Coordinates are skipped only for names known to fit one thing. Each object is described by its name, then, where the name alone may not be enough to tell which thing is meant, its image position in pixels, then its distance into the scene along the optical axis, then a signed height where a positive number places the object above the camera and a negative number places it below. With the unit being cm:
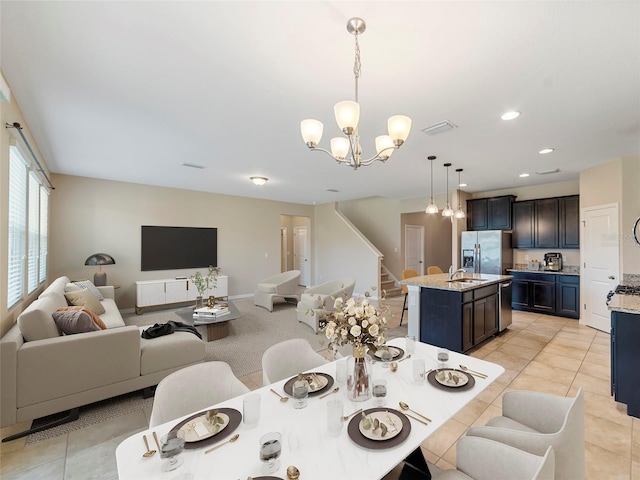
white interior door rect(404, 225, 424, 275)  803 -13
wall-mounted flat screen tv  617 -13
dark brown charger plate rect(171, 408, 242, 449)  112 -81
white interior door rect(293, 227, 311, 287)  934 -36
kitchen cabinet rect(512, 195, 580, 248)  547 +43
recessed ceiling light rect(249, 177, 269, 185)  514 +116
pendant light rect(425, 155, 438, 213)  415 +56
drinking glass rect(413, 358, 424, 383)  160 -75
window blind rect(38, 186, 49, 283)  430 +17
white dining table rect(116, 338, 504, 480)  99 -82
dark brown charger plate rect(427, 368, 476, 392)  151 -79
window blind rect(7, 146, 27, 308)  265 +16
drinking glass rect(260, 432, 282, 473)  99 -76
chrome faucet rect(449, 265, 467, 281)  424 -46
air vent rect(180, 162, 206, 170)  454 +128
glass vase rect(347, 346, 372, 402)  144 -72
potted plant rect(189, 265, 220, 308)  462 -77
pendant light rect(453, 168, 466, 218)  493 +52
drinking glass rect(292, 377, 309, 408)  138 -76
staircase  771 -122
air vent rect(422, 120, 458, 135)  296 +127
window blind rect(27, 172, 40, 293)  352 +11
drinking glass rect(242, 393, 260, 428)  123 -76
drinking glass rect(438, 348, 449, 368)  180 -75
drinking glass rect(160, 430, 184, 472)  100 -77
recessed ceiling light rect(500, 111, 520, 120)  274 +129
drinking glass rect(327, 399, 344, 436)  118 -75
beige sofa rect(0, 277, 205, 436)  211 -106
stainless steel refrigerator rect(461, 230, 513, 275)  598 -19
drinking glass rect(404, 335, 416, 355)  202 -75
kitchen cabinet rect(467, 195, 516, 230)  626 +71
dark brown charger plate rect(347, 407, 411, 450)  110 -80
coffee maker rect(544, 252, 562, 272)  577 -39
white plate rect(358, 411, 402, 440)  114 -80
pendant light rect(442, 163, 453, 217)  462 +52
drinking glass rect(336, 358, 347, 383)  161 -77
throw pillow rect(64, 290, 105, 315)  378 -81
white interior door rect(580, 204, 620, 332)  432 -29
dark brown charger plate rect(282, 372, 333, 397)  149 -80
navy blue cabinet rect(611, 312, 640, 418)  242 -103
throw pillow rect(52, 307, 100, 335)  258 -75
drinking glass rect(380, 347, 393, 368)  180 -75
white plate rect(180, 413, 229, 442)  115 -80
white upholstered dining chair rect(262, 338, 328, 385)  184 -83
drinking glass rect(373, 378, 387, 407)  141 -77
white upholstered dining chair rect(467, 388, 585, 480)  113 -89
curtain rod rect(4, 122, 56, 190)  244 +103
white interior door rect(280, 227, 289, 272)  1043 -32
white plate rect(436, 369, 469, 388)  156 -78
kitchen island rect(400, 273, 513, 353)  359 -94
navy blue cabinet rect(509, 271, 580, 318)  527 -101
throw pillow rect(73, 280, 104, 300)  466 -78
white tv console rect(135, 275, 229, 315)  572 -110
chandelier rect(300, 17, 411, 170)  175 +79
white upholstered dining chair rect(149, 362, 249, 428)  145 -84
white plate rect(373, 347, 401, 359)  192 -78
